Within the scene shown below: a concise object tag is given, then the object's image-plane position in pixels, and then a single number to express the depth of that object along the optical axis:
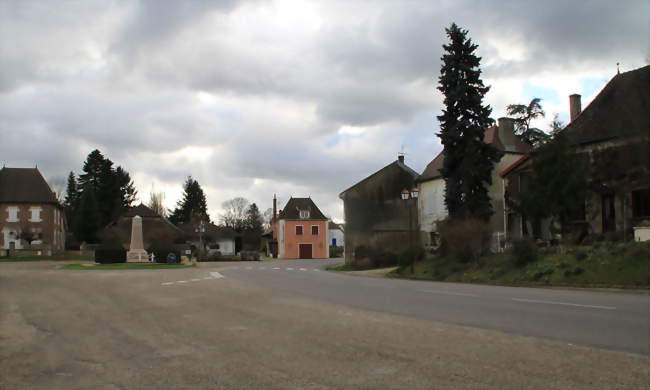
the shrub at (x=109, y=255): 50.25
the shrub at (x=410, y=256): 31.84
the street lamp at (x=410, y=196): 30.81
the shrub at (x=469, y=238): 27.80
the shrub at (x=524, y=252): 24.38
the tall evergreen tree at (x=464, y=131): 33.59
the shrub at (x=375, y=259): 42.28
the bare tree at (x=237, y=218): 111.61
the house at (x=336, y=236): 102.07
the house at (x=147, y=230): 72.75
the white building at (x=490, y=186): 39.43
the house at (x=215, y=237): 86.69
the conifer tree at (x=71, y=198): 98.19
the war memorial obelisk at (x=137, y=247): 53.00
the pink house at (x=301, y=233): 80.81
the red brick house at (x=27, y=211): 74.12
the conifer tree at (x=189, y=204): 107.34
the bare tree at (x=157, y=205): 107.42
